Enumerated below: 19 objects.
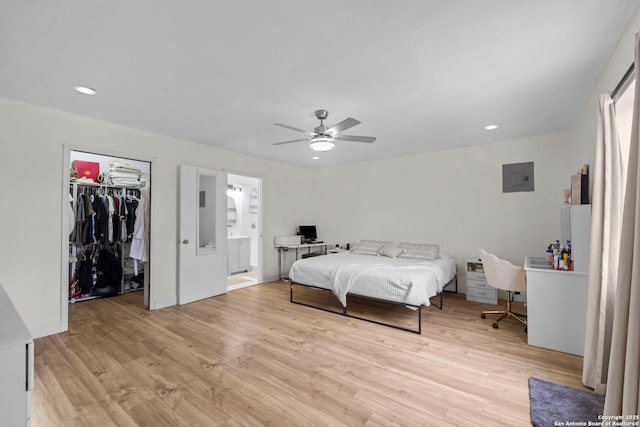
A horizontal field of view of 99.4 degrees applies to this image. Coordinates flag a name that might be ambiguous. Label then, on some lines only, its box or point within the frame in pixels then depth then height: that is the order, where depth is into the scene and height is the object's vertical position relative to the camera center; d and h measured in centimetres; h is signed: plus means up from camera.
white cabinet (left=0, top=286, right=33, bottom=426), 98 -62
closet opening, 438 -23
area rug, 182 -137
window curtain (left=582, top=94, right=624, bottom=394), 200 -19
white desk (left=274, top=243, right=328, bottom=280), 594 -77
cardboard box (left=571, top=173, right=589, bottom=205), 268 +25
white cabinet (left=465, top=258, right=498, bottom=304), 429 -115
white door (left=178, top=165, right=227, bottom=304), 434 -36
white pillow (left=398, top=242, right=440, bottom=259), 466 -64
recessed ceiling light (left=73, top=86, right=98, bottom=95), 265 +123
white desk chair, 331 -77
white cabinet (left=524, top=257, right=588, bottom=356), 267 -95
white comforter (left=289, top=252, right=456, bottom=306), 331 -85
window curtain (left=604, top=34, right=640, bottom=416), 123 -43
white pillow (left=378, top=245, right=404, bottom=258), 495 -68
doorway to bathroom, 671 -34
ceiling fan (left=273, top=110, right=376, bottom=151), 301 +87
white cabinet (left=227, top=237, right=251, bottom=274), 660 -102
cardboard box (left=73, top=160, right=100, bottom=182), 460 +76
